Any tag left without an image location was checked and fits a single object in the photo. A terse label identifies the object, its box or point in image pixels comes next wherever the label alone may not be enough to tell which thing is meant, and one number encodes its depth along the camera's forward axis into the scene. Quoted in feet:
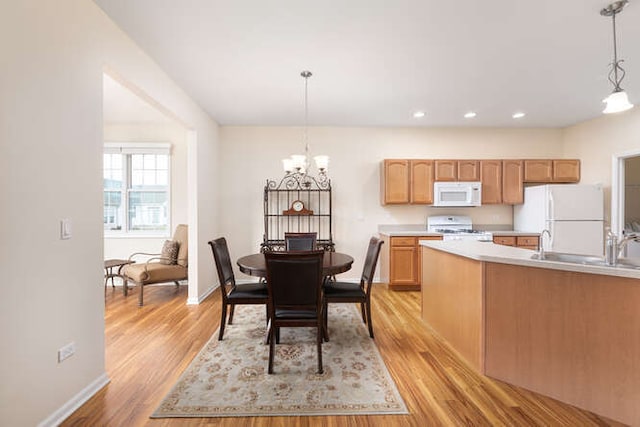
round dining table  8.55
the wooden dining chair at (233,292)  9.23
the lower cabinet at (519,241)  15.02
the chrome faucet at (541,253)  7.32
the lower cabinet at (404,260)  15.15
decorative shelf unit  16.56
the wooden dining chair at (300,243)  12.20
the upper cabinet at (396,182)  15.83
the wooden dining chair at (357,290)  9.41
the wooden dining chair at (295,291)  7.32
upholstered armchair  13.16
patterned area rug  6.25
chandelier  11.33
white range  16.16
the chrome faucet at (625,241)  6.12
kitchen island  5.87
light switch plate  5.87
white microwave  15.70
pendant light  6.81
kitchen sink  6.20
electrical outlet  5.84
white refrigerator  13.85
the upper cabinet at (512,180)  15.99
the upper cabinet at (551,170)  15.94
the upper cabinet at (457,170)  15.89
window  16.52
